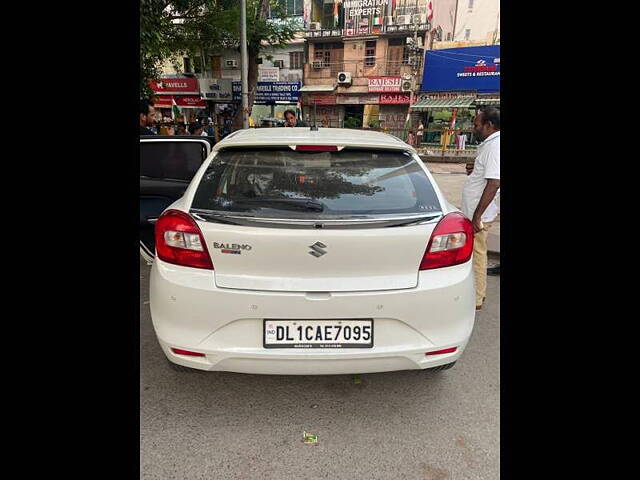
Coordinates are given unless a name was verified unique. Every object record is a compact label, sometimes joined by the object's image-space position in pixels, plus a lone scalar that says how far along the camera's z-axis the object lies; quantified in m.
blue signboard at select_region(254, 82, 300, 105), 24.61
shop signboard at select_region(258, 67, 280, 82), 26.22
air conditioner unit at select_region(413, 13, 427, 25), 25.36
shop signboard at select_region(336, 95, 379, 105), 27.25
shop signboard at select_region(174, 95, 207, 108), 24.35
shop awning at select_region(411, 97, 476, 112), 23.73
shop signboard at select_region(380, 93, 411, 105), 26.17
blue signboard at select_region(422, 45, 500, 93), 23.23
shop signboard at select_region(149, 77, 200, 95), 23.98
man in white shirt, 3.21
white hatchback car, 1.83
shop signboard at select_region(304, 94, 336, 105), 28.14
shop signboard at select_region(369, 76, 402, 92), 26.15
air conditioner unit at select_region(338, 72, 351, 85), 27.16
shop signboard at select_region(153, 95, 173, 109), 26.10
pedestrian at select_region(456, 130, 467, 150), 21.14
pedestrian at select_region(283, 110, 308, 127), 7.08
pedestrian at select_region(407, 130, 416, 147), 24.13
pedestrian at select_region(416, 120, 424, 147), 24.00
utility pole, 9.16
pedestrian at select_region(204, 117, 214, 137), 16.61
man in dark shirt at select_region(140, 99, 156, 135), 5.73
